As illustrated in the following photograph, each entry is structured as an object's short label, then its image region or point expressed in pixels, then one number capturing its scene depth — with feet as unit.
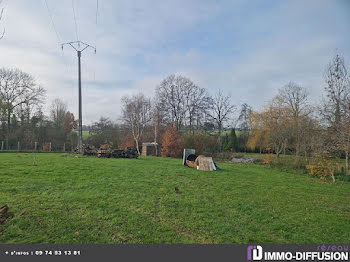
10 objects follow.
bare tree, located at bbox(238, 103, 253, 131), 133.38
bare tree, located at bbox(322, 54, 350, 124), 38.91
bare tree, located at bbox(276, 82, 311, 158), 64.98
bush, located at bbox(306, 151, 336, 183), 41.09
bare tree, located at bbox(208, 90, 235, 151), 117.91
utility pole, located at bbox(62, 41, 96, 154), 68.90
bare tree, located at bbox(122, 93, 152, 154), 107.86
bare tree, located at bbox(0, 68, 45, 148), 96.94
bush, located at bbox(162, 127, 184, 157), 86.89
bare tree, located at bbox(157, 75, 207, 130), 118.32
